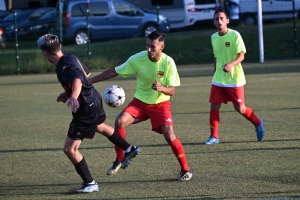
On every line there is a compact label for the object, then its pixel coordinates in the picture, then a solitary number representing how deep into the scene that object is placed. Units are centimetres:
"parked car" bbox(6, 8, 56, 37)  5544
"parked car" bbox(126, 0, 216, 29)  6147
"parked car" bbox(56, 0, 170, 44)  5480
